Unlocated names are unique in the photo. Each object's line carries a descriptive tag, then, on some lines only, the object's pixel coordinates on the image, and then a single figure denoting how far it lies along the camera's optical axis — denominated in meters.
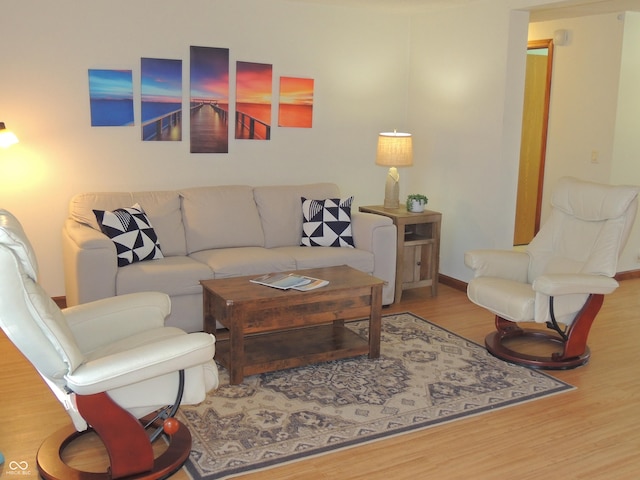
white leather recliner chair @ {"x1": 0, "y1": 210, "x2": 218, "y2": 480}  2.40
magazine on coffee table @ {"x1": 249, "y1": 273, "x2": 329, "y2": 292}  3.89
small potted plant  5.43
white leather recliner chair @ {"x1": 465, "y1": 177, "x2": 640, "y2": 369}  3.91
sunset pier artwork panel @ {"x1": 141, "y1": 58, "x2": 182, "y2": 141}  5.08
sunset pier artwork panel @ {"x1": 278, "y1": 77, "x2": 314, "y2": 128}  5.64
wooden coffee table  3.68
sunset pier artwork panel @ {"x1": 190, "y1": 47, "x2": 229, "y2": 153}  5.25
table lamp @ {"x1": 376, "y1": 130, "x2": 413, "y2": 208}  5.42
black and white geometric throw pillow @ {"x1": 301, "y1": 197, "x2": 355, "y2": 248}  5.14
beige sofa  4.20
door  6.88
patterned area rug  3.04
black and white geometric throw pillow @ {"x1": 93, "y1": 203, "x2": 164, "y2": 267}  4.38
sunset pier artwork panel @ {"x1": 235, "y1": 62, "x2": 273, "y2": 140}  5.44
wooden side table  5.31
